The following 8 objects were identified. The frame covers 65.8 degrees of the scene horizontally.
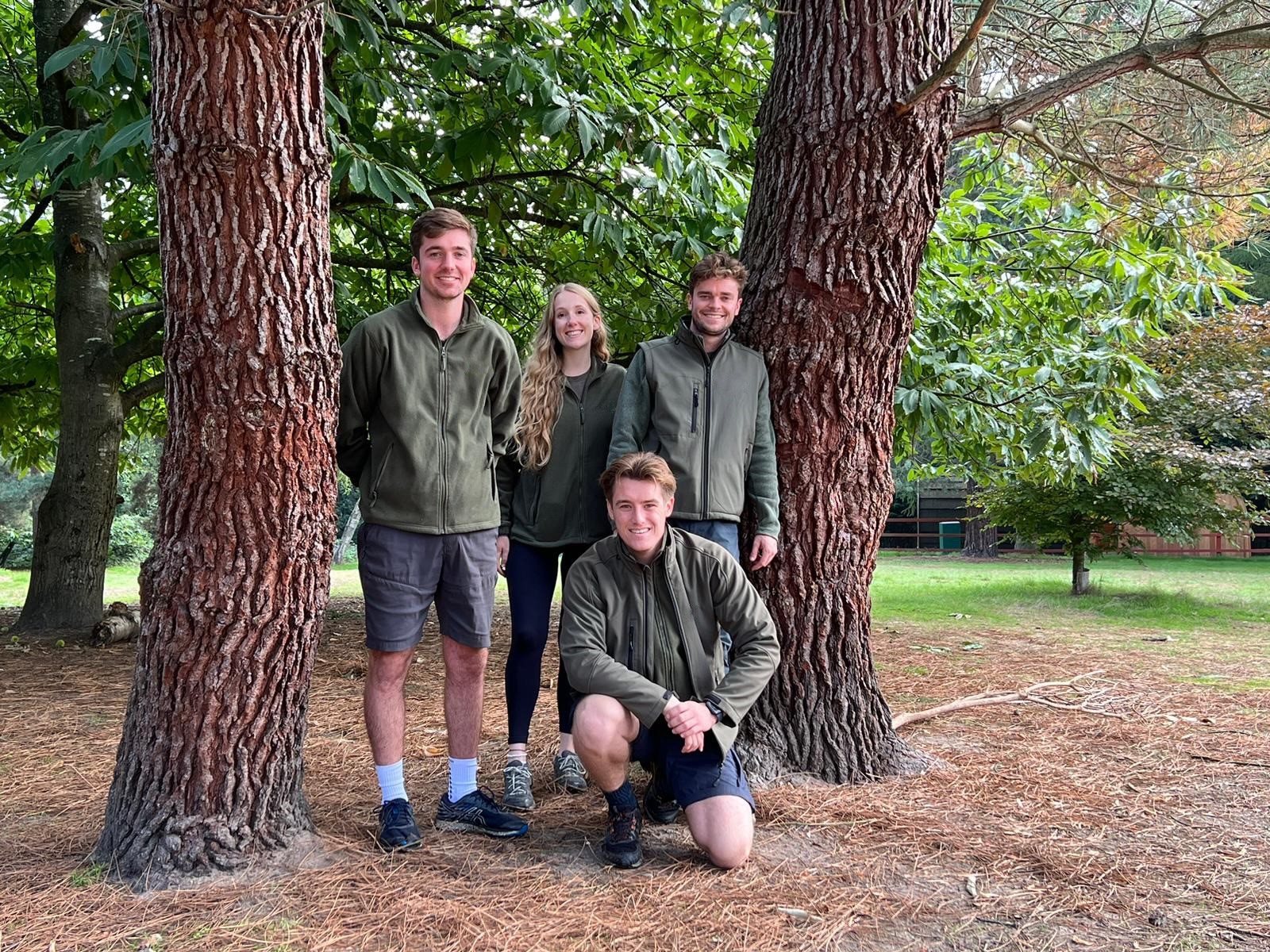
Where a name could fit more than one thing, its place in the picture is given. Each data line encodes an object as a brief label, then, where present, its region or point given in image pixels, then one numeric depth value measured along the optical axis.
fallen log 7.31
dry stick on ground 4.74
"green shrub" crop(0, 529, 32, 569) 21.19
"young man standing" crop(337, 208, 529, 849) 3.01
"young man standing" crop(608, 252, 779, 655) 3.42
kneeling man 2.88
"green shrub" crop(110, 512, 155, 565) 22.48
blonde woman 3.59
